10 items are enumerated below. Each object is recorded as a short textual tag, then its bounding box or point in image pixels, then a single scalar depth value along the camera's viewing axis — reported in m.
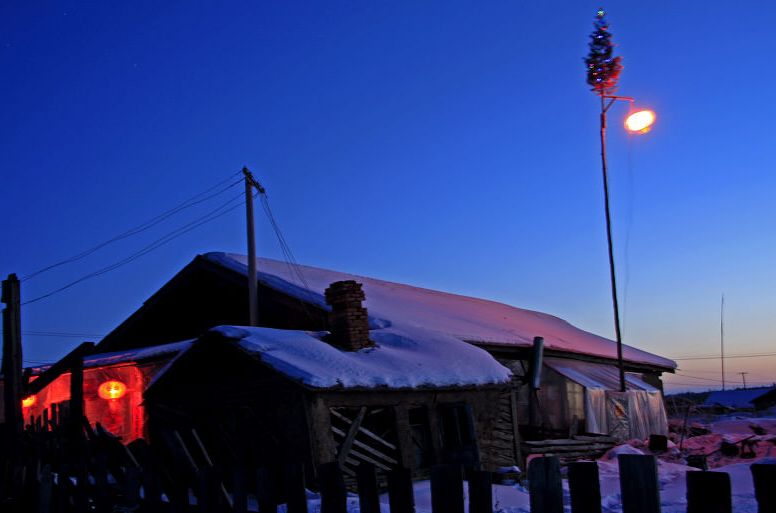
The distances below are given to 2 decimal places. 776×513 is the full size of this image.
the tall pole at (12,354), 11.30
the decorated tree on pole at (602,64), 23.88
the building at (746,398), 59.75
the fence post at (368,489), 3.64
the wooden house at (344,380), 11.73
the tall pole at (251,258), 17.31
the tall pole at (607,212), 23.66
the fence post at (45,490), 6.45
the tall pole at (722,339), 43.99
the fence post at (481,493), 3.19
